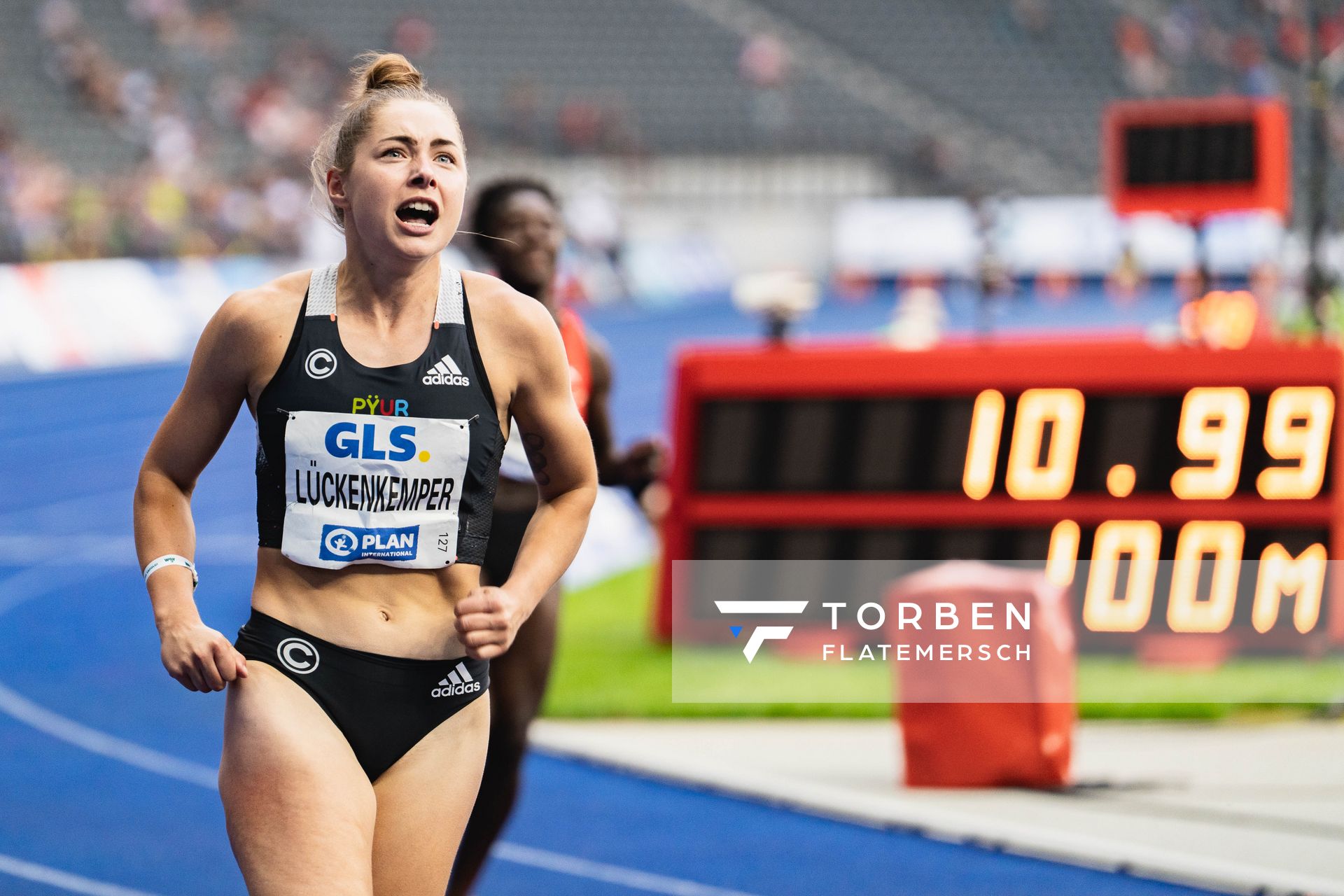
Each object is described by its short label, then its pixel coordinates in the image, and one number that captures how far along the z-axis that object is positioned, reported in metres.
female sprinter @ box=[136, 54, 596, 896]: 6.51
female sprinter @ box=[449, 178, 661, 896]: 10.15
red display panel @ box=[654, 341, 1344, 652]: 17.70
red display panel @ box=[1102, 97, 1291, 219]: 23.41
